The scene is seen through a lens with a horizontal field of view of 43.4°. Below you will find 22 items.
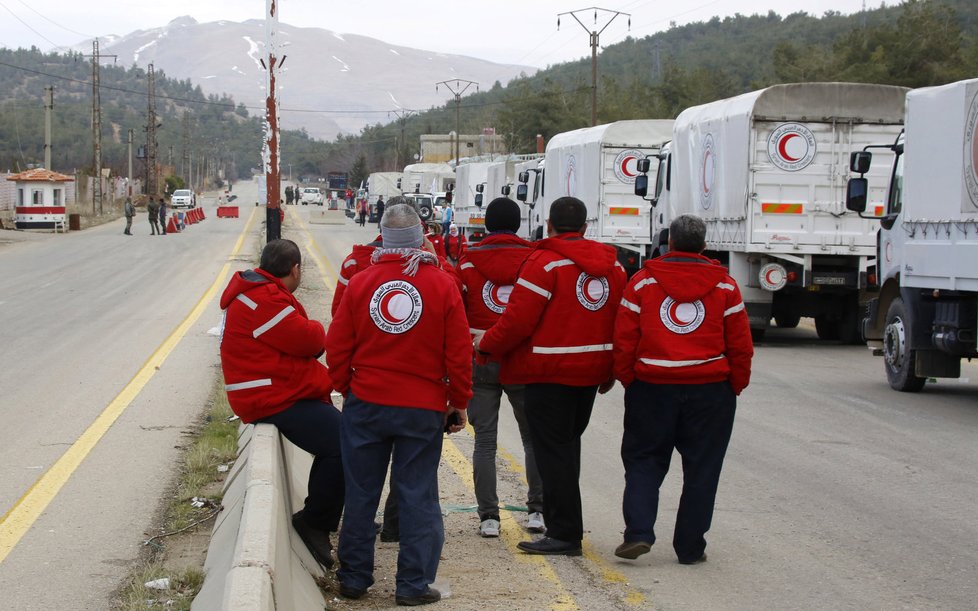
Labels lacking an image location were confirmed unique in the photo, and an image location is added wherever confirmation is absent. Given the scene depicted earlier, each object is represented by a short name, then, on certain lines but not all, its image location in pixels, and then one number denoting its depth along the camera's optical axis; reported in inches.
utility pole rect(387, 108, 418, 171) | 5747.1
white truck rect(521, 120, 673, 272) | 1025.5
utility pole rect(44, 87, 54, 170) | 2331.0
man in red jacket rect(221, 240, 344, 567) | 259.4
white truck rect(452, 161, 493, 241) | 1760.6
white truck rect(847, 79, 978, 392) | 494.3
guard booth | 2162.9
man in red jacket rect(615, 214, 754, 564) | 261.4
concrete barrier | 178.4
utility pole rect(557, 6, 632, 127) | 2127.2
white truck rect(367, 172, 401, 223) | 3080.7
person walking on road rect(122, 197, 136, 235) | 2068.2
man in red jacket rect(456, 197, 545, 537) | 282.8
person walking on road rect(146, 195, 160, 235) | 2091.5
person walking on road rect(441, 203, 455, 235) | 1884.2
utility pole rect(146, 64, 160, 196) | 3401.6
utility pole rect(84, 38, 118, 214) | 2536.9
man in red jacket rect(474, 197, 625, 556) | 263.3
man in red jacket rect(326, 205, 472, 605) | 229.5
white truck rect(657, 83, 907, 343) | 707.4
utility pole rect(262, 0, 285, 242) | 601.6
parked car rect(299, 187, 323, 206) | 4350.4
